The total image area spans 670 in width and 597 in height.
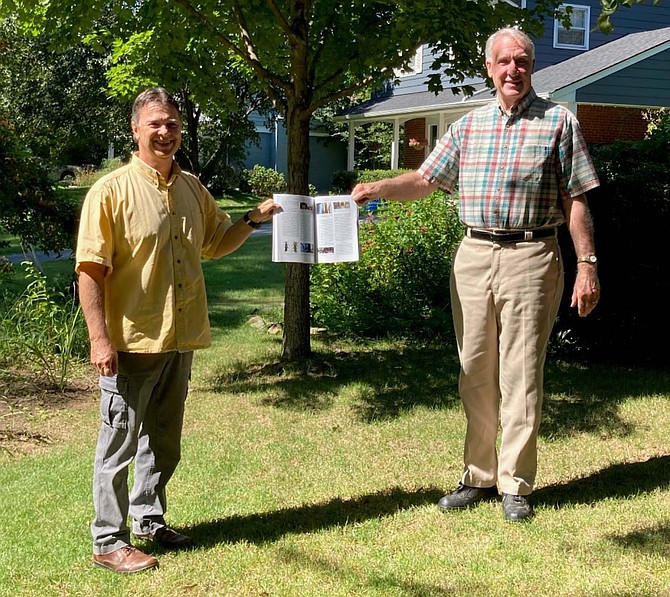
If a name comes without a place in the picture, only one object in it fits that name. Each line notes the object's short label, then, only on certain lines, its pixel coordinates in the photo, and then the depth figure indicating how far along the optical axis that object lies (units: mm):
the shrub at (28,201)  8812
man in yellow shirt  3611
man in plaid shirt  4246
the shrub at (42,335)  7352
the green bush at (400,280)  8953
